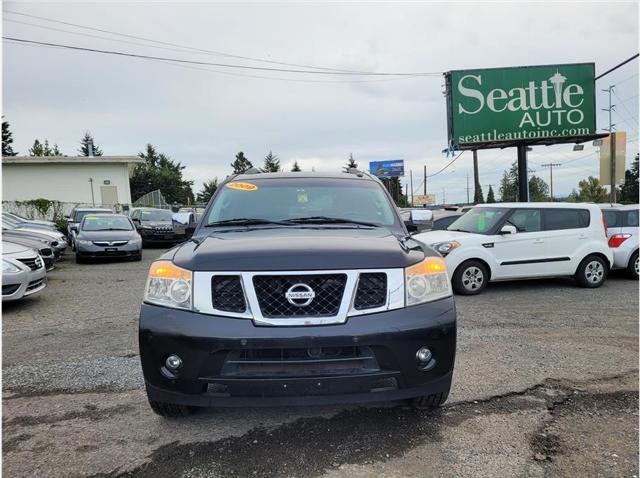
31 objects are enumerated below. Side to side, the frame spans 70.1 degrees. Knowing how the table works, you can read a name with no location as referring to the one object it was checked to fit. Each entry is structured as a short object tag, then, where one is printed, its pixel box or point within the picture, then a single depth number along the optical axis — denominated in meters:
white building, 28.42
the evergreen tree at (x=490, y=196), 103.18
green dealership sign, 16.30
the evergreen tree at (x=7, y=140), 56.84
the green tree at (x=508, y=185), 91.24
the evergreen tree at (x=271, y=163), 73.47
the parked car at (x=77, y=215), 16.70
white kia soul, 7.55
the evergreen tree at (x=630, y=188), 71.56
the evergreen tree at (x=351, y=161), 80.13
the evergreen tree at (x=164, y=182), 68.00
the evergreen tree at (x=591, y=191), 74.25
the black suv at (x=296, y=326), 2.44
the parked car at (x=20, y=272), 6.38
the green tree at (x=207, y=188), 77.38
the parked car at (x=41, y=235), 10.88
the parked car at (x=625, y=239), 8.71
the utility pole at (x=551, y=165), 77.38
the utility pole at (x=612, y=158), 29.73
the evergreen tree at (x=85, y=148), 76.53
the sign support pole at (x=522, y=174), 17.39
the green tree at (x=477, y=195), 33.82
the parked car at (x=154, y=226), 17.12
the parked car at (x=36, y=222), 14.55
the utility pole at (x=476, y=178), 31.37
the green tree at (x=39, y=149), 64.62
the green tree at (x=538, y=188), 90.71
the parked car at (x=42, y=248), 9.58
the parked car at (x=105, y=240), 12.53
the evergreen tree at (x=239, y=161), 78.62
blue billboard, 66.44
